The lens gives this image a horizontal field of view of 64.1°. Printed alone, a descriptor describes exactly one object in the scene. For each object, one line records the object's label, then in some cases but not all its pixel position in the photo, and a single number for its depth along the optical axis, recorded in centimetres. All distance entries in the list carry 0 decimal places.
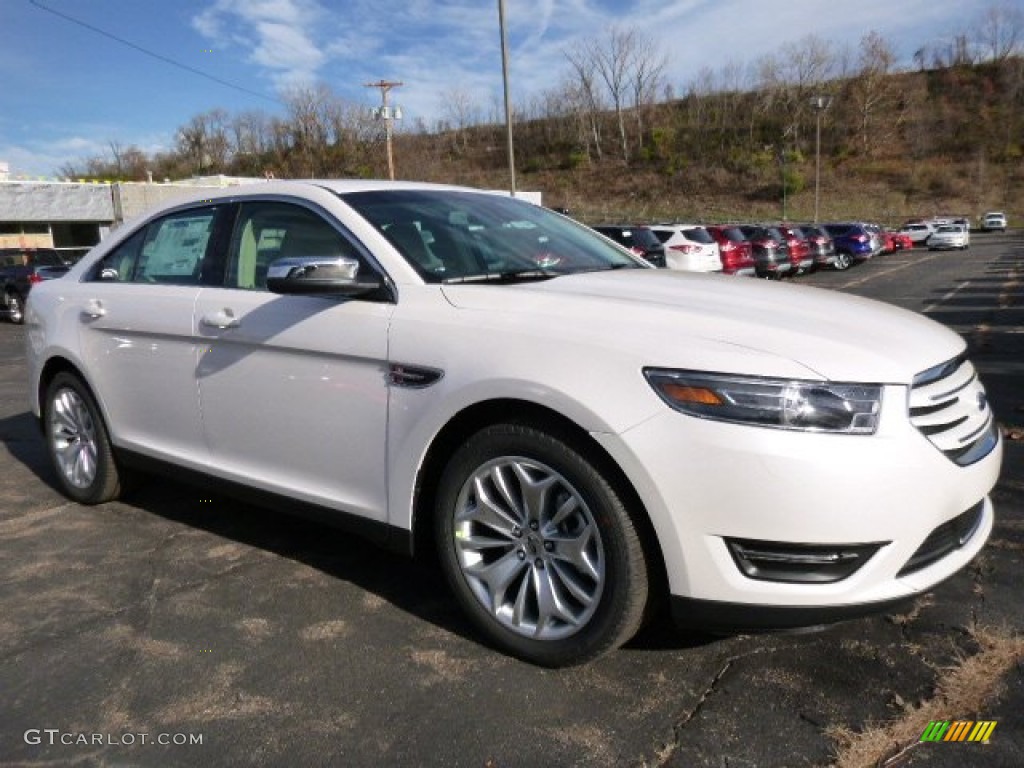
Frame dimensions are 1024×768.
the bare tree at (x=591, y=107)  9050
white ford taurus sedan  220
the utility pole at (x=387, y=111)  3781
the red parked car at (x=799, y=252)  2400
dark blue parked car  2858
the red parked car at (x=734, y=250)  2061
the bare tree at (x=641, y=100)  9025
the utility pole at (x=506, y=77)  2072
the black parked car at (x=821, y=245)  2595
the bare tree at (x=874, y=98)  7956
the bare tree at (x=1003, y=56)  8456
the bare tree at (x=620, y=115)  8750
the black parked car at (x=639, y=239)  1767
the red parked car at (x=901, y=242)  3977
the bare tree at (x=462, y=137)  9906
